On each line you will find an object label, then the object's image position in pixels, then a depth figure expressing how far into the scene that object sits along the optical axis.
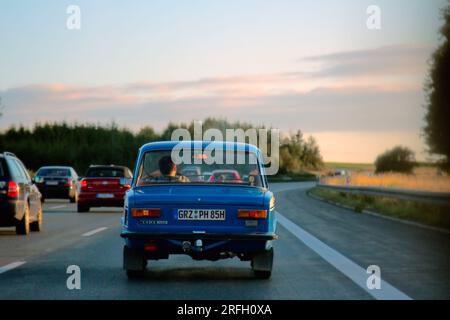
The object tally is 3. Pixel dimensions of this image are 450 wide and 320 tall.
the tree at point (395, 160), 85.25
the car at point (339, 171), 138.38
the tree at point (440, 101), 50.06
